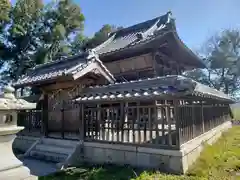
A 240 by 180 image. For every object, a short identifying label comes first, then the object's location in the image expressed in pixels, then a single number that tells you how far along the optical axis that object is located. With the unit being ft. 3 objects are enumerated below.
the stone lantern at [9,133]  9.99
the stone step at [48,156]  27.01
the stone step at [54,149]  27.68
